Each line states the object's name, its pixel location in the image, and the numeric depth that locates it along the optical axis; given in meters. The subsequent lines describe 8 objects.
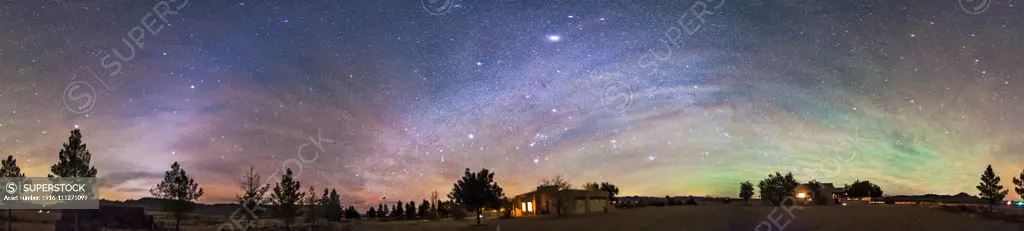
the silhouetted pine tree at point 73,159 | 46.03
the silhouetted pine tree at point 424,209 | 88.28
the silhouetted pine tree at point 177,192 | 54.25
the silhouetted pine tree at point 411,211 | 84.12
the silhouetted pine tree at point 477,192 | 58.34
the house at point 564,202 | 68.19
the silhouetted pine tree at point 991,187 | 81.31
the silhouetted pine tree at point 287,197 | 52.72
